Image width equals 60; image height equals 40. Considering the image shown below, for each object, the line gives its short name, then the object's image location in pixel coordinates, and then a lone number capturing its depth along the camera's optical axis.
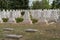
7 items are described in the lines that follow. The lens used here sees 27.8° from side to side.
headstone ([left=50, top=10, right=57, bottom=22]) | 10.50
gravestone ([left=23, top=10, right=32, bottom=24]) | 9.51
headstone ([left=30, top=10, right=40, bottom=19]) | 11.04
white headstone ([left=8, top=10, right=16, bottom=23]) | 9.82
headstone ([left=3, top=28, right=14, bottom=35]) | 5.95
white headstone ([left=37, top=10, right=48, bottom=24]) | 9.19
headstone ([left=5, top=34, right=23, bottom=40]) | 4.93
